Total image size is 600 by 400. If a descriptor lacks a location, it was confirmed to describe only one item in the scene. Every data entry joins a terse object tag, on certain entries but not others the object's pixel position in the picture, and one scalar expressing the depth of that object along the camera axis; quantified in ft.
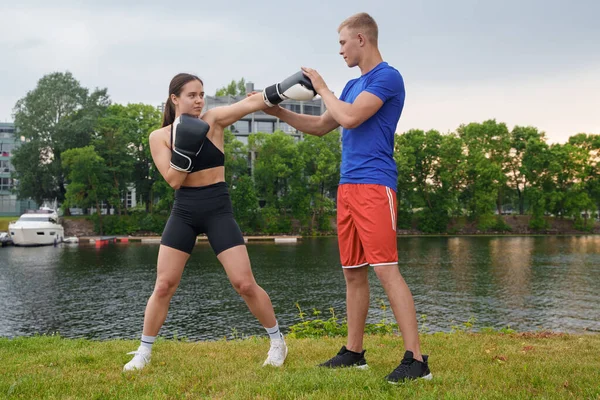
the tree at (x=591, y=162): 232.32
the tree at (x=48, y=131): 200.44
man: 13.33
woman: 15.07
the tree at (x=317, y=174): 213.66
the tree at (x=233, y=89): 327.06
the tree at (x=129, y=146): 199.00
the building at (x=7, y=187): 276.41
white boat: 158.40
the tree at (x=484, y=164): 220.43
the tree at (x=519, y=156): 235.61
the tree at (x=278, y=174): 211.41
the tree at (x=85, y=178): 186.19
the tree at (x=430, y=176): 224.53
